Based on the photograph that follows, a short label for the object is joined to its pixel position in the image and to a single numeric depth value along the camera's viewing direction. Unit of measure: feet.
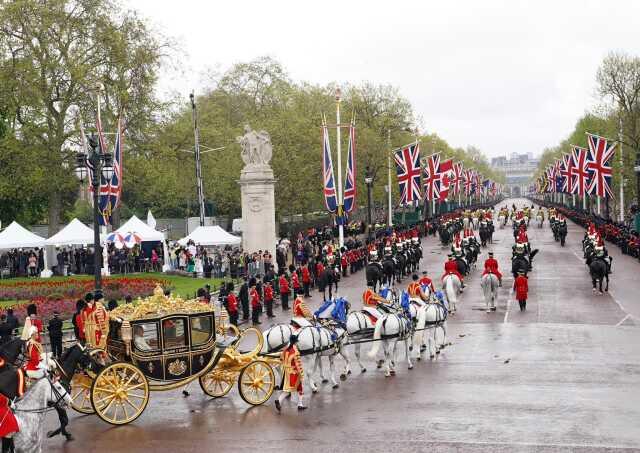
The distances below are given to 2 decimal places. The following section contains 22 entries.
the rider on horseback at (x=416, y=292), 65.46
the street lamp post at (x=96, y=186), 73.10
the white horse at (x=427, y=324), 63.05
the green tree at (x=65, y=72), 139.64
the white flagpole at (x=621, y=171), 210.79
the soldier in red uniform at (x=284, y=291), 95.66
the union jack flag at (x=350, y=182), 125.59
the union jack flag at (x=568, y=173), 204.79
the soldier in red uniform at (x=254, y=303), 85.40
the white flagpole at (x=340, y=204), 126.47
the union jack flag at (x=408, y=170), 163.94
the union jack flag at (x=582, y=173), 174.50
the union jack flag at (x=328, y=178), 120.57
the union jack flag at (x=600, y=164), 161.17
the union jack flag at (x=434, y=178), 200.54
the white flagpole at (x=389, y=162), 228.84
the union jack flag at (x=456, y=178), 268.21
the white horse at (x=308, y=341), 51.85
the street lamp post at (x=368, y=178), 163.67
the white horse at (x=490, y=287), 87.40
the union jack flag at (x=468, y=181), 329.87
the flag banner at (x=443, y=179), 202.59
